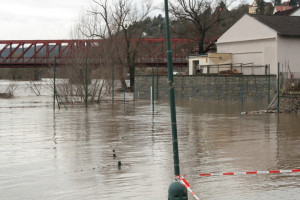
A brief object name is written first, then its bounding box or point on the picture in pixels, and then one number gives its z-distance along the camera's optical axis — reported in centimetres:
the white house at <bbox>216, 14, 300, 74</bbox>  4194
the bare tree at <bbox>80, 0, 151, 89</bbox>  6173
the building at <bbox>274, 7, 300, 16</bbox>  6311
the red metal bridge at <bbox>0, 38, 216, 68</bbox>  6950
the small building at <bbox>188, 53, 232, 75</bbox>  4466
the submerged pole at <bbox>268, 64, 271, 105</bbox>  3495
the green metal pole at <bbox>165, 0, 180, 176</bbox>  784
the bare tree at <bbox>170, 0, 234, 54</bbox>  6153
